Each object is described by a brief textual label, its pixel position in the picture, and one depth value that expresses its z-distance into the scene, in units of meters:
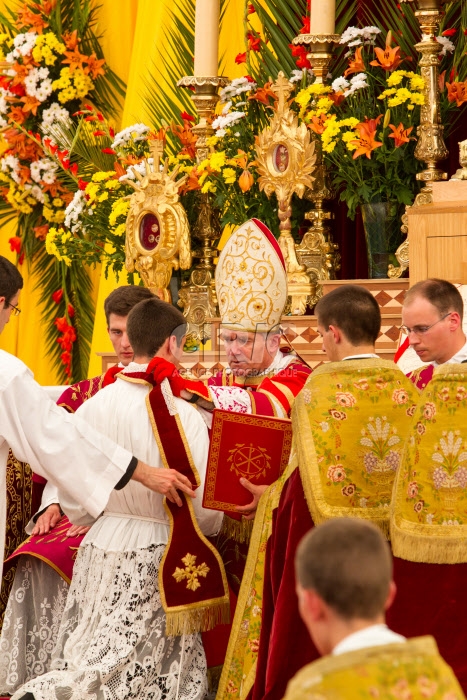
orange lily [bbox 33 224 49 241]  16.20
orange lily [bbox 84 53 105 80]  15.81
